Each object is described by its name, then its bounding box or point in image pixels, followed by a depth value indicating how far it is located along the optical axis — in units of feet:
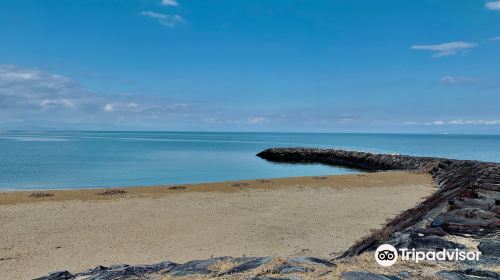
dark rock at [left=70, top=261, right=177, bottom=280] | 20.84
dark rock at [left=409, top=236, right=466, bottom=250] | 20.46
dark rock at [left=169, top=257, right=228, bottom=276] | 19.58
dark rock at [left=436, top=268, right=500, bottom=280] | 15.84
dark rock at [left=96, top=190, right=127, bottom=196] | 65.21
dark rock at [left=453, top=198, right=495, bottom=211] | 31.18
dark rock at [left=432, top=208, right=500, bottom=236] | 23.56
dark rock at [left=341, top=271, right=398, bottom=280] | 15.94
